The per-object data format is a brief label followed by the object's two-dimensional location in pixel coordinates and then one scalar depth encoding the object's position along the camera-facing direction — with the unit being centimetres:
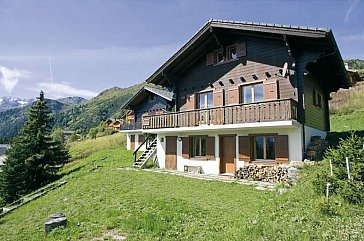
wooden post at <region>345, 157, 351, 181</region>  653
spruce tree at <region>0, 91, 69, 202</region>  2135
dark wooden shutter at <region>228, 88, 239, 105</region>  1523
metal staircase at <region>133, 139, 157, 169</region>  1919
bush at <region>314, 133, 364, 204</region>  632
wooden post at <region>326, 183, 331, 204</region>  632
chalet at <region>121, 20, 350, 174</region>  1299
